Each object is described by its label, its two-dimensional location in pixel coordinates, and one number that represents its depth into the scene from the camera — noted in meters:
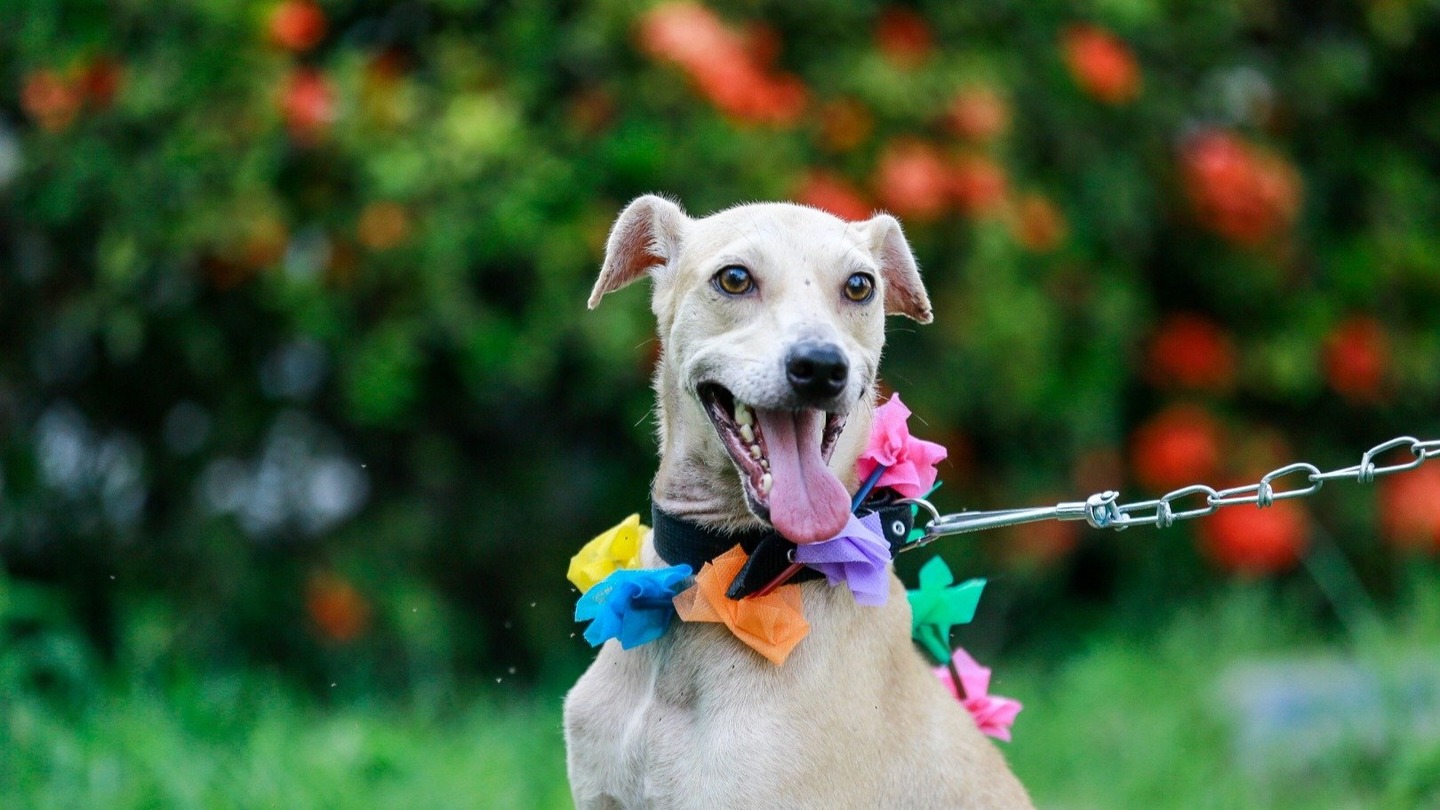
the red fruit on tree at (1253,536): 7.68
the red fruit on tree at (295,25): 5.88
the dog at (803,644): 2.83
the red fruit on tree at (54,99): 6.05
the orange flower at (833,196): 6.23
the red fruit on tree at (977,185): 6.53
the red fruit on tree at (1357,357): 7.90
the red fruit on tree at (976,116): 6.61
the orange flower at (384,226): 5.92
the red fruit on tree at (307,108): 5.88
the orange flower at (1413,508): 7.93
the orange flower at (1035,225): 6.89
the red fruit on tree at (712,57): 5.89
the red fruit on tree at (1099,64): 6.88
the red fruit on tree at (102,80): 6.05
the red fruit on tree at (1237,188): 7.50
